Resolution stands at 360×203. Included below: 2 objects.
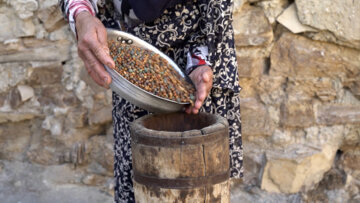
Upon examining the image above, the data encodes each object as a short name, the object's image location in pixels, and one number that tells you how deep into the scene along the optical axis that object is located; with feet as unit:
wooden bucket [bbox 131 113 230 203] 4.33
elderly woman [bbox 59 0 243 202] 4.91
